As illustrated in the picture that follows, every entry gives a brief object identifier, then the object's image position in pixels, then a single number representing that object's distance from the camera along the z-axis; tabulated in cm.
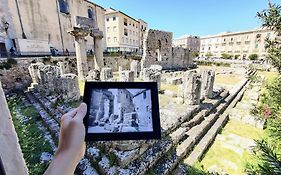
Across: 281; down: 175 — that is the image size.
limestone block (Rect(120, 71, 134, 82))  837
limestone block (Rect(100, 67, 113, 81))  955
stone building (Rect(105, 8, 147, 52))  3419
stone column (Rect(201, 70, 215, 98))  769
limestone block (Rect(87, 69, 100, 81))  958
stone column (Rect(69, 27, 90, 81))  1112
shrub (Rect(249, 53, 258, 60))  4150
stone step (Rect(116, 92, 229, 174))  322
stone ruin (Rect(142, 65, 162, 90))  845
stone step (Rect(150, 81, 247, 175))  362
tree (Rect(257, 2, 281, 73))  200
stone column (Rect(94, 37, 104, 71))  1295
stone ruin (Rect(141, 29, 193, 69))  1862
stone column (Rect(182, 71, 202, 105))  641
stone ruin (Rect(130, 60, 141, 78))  1389
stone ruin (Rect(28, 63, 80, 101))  657
